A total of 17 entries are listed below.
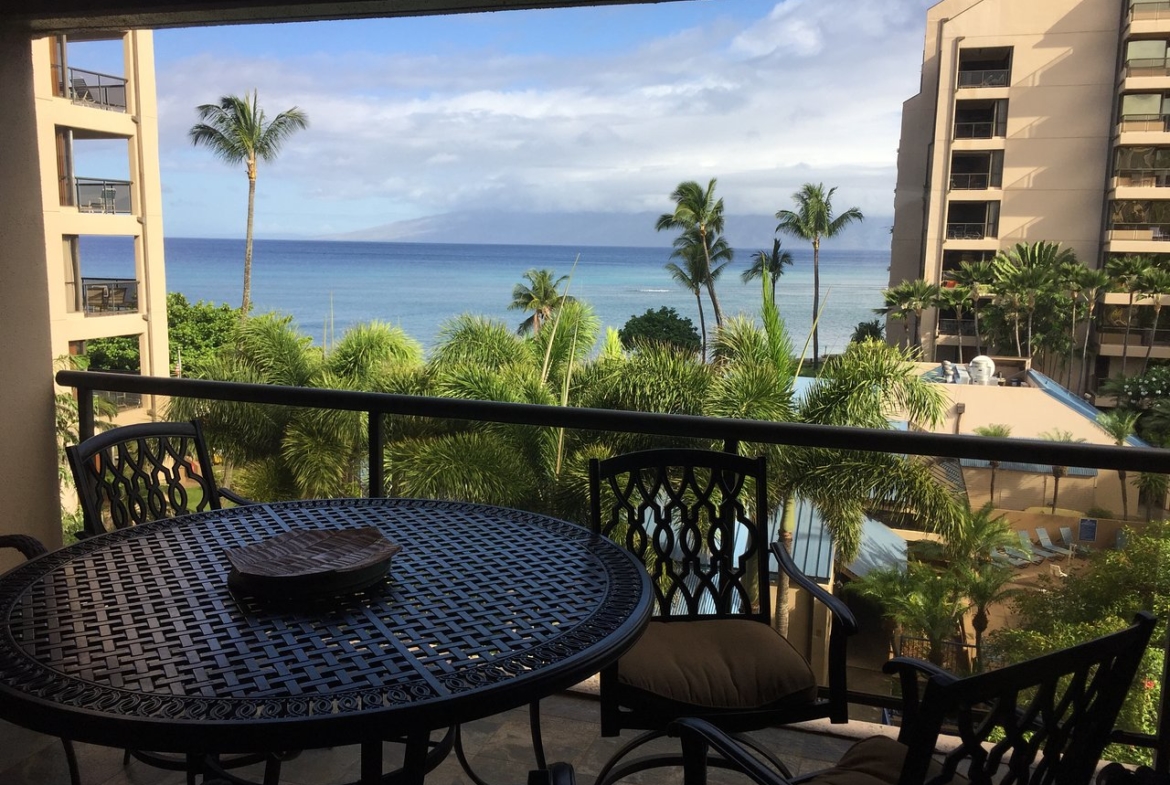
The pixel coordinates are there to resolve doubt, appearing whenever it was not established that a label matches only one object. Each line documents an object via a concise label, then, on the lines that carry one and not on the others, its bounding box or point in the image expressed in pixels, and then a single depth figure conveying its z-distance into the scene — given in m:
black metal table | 1.28
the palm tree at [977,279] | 43.56
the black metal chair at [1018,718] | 1.11
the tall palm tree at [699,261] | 48.91
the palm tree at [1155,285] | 41.03
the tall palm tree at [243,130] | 41.28
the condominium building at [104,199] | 25.30
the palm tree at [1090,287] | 42.25
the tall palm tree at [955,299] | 43.50
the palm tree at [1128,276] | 42.31
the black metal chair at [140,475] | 2.43
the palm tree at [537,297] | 42.22
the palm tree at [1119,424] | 33.78
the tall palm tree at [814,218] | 51.84
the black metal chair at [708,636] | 1.95
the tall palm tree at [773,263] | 51.62
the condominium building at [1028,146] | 43.16
